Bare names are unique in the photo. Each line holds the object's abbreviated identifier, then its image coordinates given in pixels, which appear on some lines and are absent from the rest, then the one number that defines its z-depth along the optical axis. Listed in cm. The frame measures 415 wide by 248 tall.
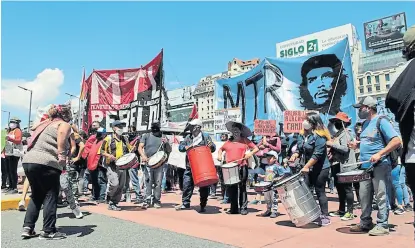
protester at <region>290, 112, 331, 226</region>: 589
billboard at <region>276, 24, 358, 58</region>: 9531
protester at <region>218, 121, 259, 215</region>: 710
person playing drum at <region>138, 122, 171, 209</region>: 793
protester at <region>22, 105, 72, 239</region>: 486
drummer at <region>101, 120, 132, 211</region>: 746
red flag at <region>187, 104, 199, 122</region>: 1708
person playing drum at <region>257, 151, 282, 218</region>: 670
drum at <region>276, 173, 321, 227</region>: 541
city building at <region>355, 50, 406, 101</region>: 9394
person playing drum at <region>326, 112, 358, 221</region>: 621
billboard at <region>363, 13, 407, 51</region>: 9238
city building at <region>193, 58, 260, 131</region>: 14638
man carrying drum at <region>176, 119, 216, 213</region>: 749
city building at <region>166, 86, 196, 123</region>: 11942
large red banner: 1254
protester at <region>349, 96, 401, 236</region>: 478
